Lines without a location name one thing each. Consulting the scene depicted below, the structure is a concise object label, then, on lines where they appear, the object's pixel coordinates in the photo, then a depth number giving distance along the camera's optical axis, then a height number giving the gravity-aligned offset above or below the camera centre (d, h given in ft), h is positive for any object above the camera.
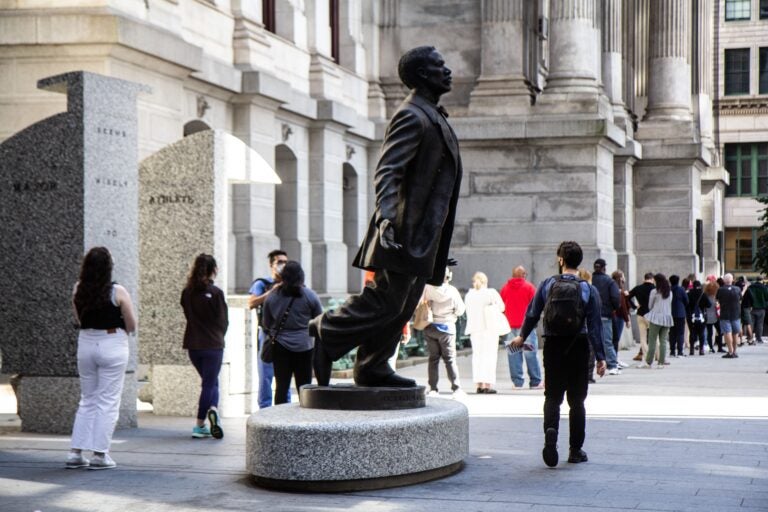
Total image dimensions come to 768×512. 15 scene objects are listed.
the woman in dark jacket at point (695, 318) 96.48 -3.20
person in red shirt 62.69 -1.13
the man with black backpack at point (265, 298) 44.78 -0.79
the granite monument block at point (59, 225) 40.88 +1.62
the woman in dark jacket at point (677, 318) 89.51 -3.02
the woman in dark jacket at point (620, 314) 76.54 -2.27
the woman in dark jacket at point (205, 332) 39.40 -1.67
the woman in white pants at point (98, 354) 33.42 -1.98
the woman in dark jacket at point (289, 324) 41.11 -1.50
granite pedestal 29.22 -3.90
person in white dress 58.03 -2.20
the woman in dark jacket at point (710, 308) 97.09 -2.48
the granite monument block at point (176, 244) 45.93 +1.13
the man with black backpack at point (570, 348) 33.73 -1.88
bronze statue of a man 31.53 +1.13
